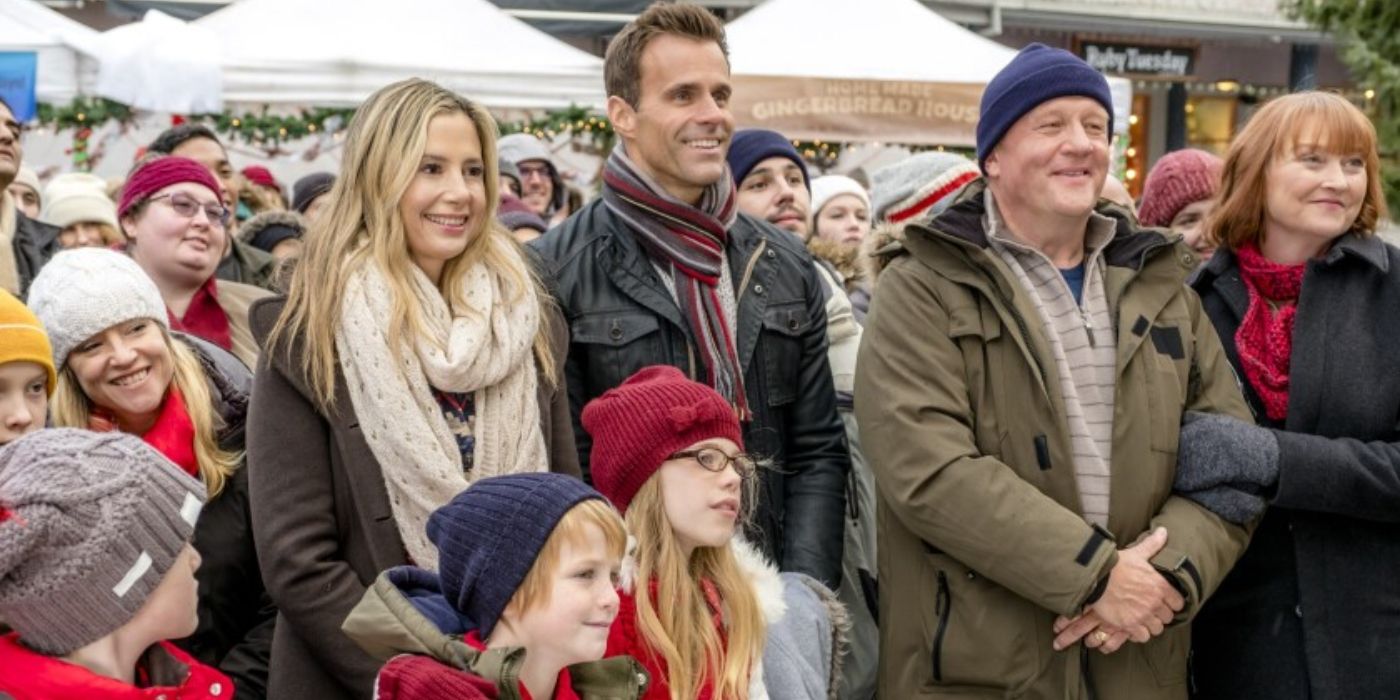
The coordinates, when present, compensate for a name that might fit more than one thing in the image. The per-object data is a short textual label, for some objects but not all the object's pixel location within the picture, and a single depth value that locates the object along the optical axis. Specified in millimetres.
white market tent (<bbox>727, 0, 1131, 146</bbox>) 8562
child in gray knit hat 2377
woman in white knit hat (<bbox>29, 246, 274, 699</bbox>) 3359
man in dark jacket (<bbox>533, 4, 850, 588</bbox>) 3564
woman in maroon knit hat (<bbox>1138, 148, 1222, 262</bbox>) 5520
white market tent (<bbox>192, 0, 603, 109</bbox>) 7895
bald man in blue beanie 3211
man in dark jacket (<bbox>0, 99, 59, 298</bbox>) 5012
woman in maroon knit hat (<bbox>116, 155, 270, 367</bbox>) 4668
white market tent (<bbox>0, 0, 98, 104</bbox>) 7703
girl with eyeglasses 2975
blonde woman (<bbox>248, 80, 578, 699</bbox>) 2990
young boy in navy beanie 2543
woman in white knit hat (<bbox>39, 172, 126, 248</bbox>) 6824
